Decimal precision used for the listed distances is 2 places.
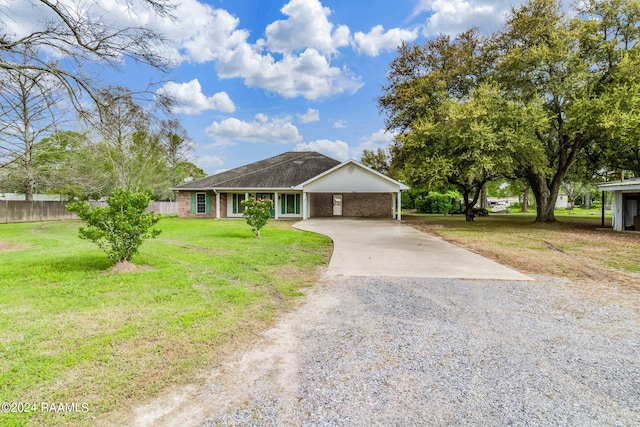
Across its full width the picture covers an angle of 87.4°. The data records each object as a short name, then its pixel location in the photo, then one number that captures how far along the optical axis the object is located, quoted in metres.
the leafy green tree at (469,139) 15.39
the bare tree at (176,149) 37.03
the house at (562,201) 56.87
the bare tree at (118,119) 8.29
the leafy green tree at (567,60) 15.84
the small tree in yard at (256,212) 12.35
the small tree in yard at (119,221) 6.43
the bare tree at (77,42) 7.50
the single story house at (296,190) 22.36
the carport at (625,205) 15.07
